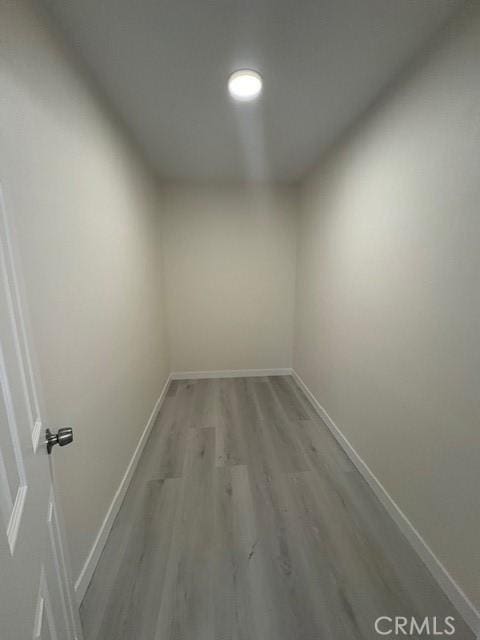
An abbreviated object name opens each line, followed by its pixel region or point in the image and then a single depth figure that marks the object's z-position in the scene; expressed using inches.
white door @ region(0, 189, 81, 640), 19.4
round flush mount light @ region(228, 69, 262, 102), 54.9
